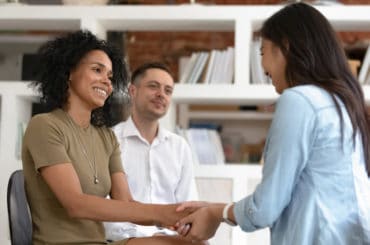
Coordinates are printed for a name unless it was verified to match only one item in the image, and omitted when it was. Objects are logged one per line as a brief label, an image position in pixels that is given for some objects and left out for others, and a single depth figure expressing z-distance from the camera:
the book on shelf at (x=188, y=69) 3.62
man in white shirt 2.83
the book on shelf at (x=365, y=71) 3.55
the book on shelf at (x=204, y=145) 3.55
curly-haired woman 1.83
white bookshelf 3.45
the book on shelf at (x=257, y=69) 3.50
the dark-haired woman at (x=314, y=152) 1.51
